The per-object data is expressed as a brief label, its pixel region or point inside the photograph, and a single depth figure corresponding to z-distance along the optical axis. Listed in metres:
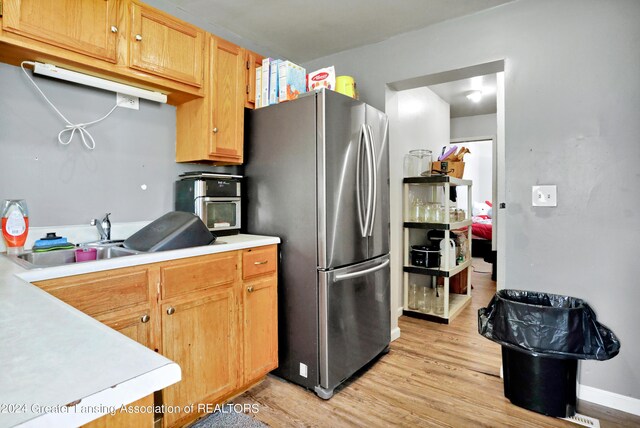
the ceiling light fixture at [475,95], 4.69
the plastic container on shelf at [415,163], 3.72
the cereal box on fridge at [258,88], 2.48
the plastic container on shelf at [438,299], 3.46
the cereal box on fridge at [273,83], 2.41
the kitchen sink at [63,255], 1.62
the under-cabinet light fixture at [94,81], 1.68
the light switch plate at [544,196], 2.11
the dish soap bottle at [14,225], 1.60
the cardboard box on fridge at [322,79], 2.45
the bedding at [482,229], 6.18
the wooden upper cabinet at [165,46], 1.85
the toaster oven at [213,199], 2.22
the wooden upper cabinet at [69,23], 1.47
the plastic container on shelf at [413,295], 3.64
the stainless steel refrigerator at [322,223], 2.10
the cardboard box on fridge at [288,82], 2.39
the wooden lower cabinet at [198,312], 1.46
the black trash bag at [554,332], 1.79
